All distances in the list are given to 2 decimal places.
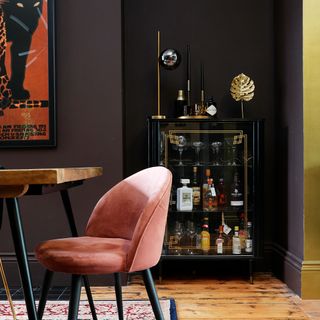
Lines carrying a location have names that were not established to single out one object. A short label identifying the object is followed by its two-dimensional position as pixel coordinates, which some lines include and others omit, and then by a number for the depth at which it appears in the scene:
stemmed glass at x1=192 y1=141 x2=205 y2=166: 3.44
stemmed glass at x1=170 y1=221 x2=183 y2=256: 3.44
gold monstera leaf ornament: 3.46
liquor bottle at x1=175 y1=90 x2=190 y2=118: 3.55
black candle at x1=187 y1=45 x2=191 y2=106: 3.68
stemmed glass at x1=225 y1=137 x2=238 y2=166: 3.43
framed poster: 3.24
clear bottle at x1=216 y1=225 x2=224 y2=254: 3.41
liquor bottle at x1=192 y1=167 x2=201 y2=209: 3.46
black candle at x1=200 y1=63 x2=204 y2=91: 3.69
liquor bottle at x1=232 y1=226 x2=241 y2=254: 3.40
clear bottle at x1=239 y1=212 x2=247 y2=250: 3.44
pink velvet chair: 1.48
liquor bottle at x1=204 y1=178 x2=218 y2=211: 3.47
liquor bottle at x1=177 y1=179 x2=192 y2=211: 3.43
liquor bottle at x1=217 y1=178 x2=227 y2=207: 3.47
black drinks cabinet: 3.36
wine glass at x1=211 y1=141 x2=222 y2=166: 3.44
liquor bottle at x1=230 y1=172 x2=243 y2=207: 3.44
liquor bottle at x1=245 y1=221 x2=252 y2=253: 3.40
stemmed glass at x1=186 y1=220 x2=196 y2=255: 3.46
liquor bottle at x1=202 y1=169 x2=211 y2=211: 3.46
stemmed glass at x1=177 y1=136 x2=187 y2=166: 3.43
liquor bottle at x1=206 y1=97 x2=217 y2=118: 3.48
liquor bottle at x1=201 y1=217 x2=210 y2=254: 3.44
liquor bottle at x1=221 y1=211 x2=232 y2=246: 3.48
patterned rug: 2.52
